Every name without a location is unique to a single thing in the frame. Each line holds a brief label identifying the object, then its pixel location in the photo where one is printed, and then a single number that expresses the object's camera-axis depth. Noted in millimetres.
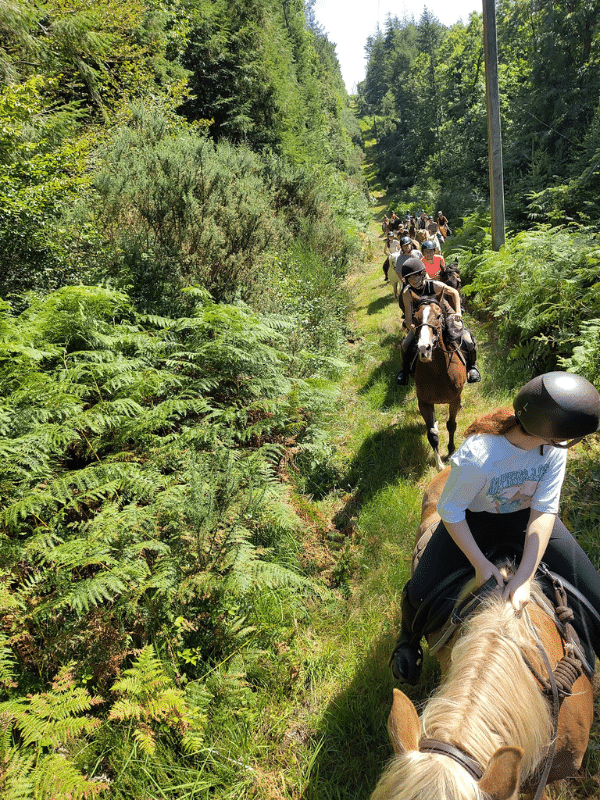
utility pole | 7752
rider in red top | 8555
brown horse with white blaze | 4723
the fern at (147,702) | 2400
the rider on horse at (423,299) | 5172
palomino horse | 1242
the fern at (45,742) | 1998
